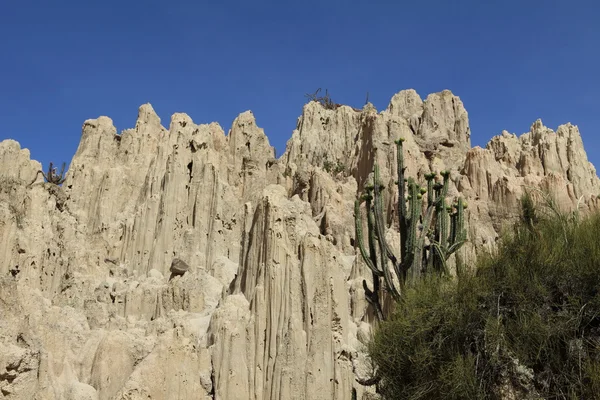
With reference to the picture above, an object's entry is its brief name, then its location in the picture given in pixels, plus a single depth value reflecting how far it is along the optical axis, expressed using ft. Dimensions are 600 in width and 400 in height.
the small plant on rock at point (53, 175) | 126.41
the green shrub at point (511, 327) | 27.20
